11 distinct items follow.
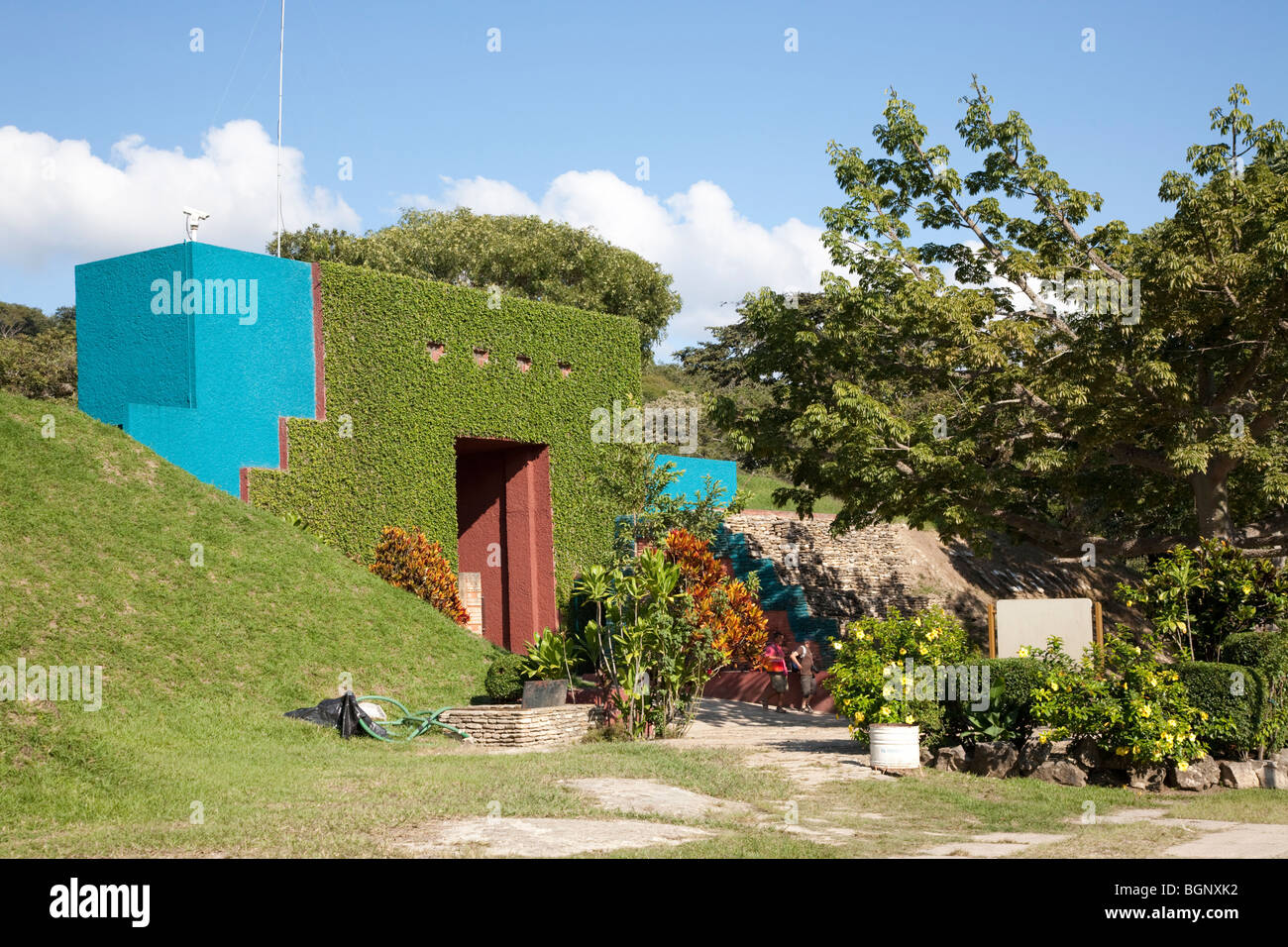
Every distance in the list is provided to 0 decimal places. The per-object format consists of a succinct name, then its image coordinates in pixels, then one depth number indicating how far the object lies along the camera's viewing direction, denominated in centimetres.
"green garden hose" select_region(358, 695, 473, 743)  1519
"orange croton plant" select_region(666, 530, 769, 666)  1667
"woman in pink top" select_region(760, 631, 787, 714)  1966
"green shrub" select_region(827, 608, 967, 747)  1288
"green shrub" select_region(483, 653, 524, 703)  1681
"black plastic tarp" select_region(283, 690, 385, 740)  1443
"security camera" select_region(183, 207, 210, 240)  2009
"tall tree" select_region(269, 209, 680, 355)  4400
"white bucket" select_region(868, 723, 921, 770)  1252
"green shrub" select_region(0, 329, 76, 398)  3475
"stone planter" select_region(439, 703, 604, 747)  1493
